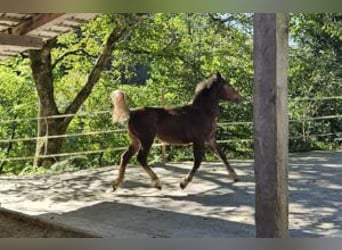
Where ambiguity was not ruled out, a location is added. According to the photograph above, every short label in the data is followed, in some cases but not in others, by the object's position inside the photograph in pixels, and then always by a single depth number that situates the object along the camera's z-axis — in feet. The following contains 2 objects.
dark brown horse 13.39
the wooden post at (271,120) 7.92
